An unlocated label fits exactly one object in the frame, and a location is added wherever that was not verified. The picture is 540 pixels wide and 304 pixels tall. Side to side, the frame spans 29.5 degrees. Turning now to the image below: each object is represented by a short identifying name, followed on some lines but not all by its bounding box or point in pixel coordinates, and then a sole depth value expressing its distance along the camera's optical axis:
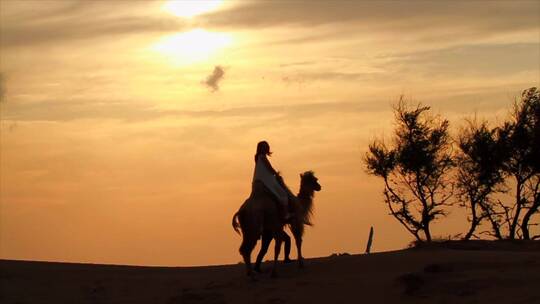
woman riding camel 21.62
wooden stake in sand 28.44
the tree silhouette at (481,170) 41.69
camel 21.38
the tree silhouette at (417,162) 42.72
